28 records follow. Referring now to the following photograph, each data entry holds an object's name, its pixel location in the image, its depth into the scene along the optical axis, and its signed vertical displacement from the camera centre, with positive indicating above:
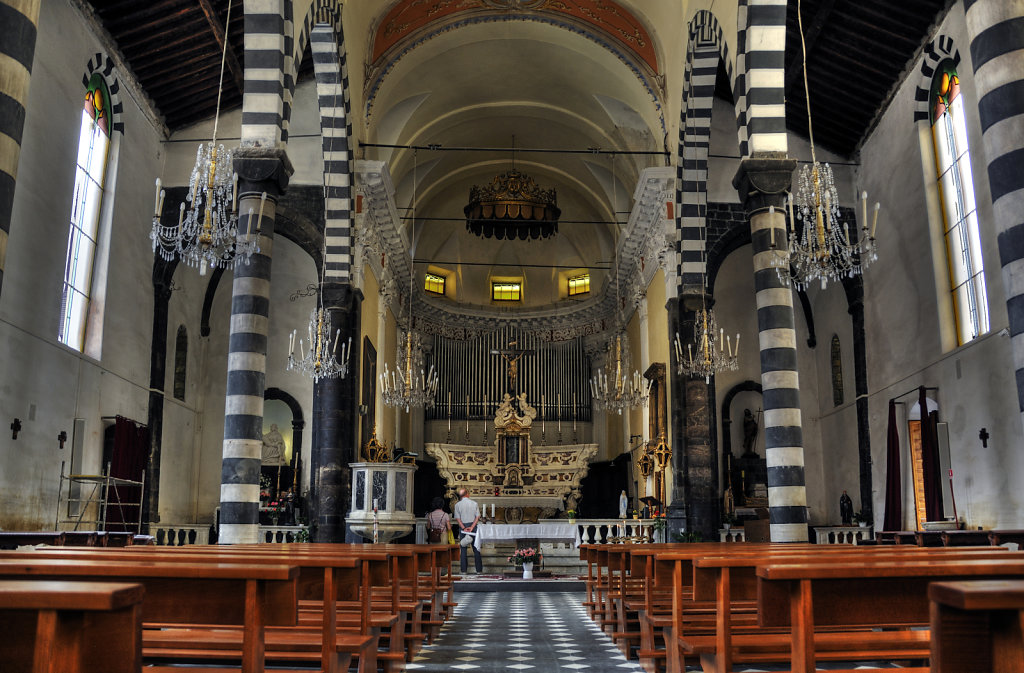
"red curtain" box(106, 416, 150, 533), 13.49 +0.36
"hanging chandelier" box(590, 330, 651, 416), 16.22 +1.82
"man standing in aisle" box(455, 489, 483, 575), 14.79 -0.48
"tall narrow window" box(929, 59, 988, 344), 11.95 +3.89
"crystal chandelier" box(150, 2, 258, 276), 8.21 +2.60
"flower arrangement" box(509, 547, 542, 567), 14.14 -1.06
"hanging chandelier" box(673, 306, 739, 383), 13.36 +2.06
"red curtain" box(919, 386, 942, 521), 12.23 +0.37
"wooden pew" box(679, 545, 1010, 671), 3.33 -0.54
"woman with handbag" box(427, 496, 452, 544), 14.89 -0.59
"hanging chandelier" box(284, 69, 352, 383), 13.12 +2.14
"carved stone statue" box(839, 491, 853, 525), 16.01 -0.35
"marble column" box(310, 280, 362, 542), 14.35 +0.97
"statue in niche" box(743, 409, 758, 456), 18.00 +1.13
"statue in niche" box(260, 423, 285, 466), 17.75 +0.78
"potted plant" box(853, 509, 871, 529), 14.95 -0.50
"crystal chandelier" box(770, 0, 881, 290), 8.69 +2.58
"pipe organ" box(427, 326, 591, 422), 25.30 +3.10
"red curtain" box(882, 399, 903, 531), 13.73 +0.10
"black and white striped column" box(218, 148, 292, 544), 9.36 +1.43
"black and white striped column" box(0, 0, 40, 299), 5.54 +2.51
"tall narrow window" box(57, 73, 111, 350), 12.66 +3.97
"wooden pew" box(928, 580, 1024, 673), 1.50 -0.25
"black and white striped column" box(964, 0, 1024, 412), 6.05 +2.57
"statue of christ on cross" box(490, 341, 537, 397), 22.43 +3.38
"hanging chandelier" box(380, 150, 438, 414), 15.23 +1.74
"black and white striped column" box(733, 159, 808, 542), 9.47 +1.47
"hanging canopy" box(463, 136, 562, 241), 17.78 +5.61
